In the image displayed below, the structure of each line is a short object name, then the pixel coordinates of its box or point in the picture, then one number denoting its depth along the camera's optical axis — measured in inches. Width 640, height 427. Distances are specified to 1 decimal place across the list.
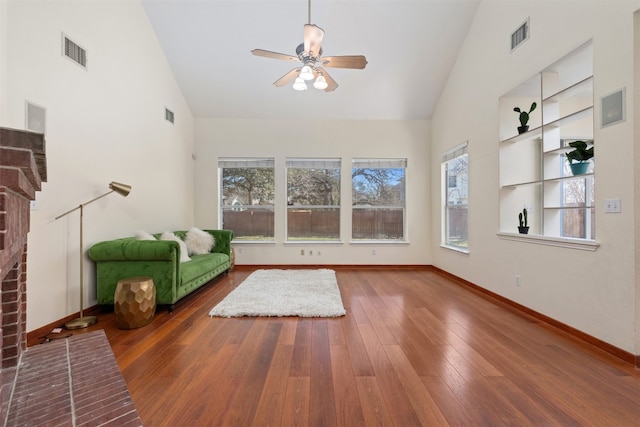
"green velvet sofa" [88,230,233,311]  120.5
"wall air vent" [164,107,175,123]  185.0
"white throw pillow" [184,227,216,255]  180.7
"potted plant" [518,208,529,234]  131.0
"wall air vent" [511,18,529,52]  124.4
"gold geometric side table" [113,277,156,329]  106.1
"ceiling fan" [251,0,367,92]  106.5
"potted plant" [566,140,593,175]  103.7
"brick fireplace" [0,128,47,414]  40.8
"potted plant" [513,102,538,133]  129.9
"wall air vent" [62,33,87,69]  111.5
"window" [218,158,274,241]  230.4
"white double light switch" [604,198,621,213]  86.2
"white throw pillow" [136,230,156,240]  141.5
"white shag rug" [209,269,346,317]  121.2
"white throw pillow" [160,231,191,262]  155.4
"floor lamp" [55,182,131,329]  106.9
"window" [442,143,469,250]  181.9
